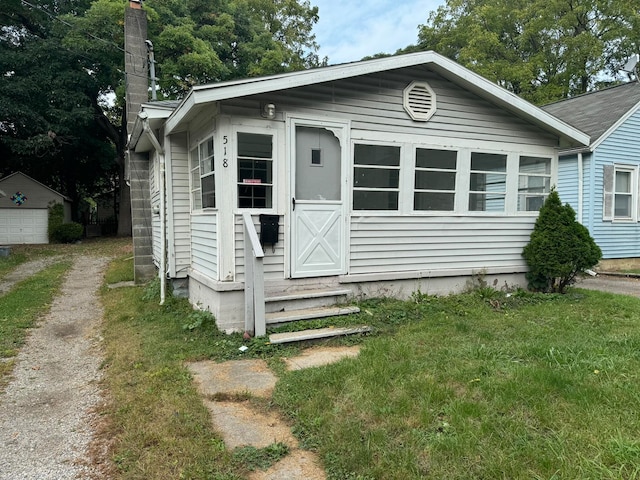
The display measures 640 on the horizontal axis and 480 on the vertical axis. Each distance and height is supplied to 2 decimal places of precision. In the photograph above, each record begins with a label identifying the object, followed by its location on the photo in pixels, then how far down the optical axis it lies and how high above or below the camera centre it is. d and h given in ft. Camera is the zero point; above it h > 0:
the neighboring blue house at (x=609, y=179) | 31.63 +3.05
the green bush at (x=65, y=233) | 59.26 -2.48
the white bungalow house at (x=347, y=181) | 15.93 +1.67
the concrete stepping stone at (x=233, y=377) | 11.07 -4.78
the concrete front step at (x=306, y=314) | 15.65 -3.92
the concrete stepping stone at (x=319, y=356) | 12.72 -4.64
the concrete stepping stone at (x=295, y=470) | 7.45 -4.80
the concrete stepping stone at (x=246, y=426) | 8.61 -4.82
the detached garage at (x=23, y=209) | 57.98 +1.01
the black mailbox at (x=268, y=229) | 16.20 -0.51
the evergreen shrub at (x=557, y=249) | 20.16 -1.64
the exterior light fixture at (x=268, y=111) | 16.20 +4.25
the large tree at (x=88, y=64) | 54.29 +21.88
